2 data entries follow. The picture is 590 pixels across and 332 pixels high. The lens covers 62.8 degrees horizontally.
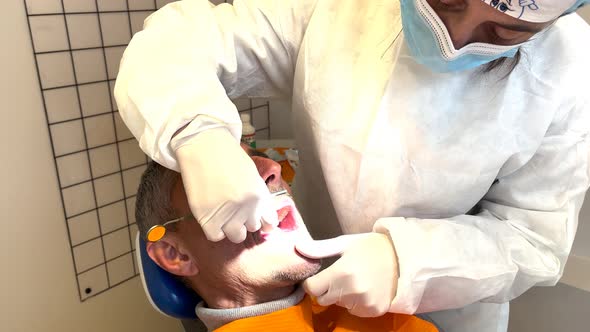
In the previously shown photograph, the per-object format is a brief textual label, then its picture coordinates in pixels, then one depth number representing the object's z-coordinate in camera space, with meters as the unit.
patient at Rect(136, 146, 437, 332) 1.11
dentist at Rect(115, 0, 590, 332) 0.90
